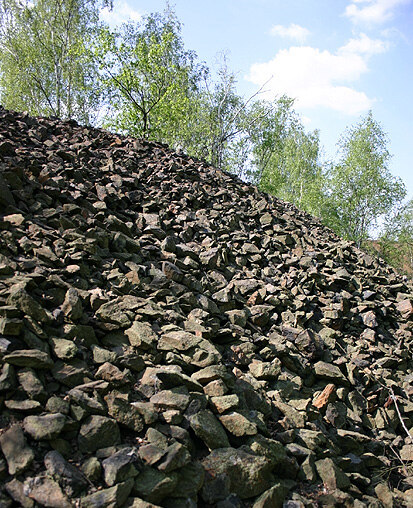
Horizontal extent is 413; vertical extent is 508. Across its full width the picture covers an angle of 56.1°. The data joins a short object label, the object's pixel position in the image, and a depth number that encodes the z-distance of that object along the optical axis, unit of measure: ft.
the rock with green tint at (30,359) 10.24
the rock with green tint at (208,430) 10.64
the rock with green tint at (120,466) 8.61
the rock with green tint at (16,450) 8.15
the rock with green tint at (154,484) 8.64
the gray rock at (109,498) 8.01
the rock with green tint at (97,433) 9.37
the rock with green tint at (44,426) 8.95
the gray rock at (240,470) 10.02
